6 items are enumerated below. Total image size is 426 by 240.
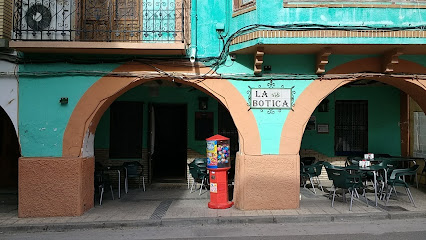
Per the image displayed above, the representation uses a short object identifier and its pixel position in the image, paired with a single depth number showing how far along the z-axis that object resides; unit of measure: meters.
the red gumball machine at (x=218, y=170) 7.92
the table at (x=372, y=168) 7.99
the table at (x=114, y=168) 8.99
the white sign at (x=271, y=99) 7.86
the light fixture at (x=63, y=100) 7.61
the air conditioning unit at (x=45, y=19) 7.61
